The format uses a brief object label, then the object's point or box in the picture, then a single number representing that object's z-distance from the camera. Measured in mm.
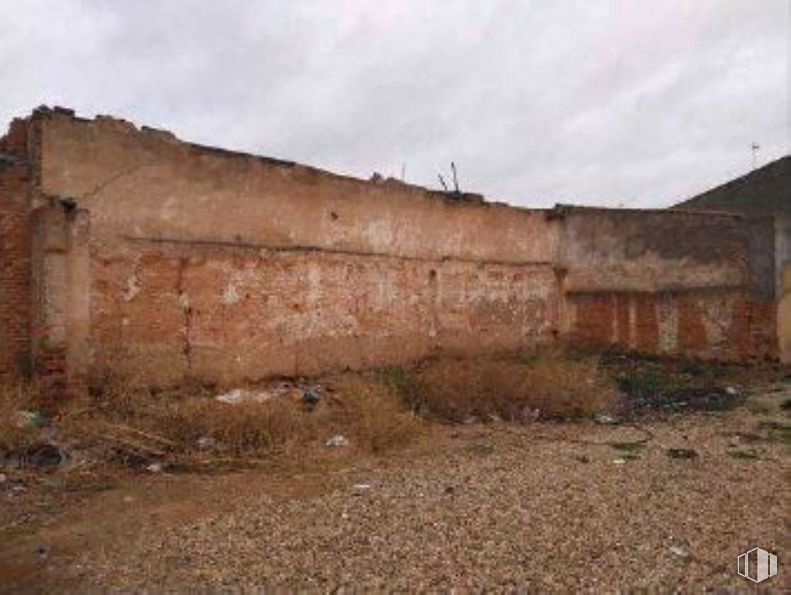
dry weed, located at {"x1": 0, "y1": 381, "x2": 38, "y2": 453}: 7254
